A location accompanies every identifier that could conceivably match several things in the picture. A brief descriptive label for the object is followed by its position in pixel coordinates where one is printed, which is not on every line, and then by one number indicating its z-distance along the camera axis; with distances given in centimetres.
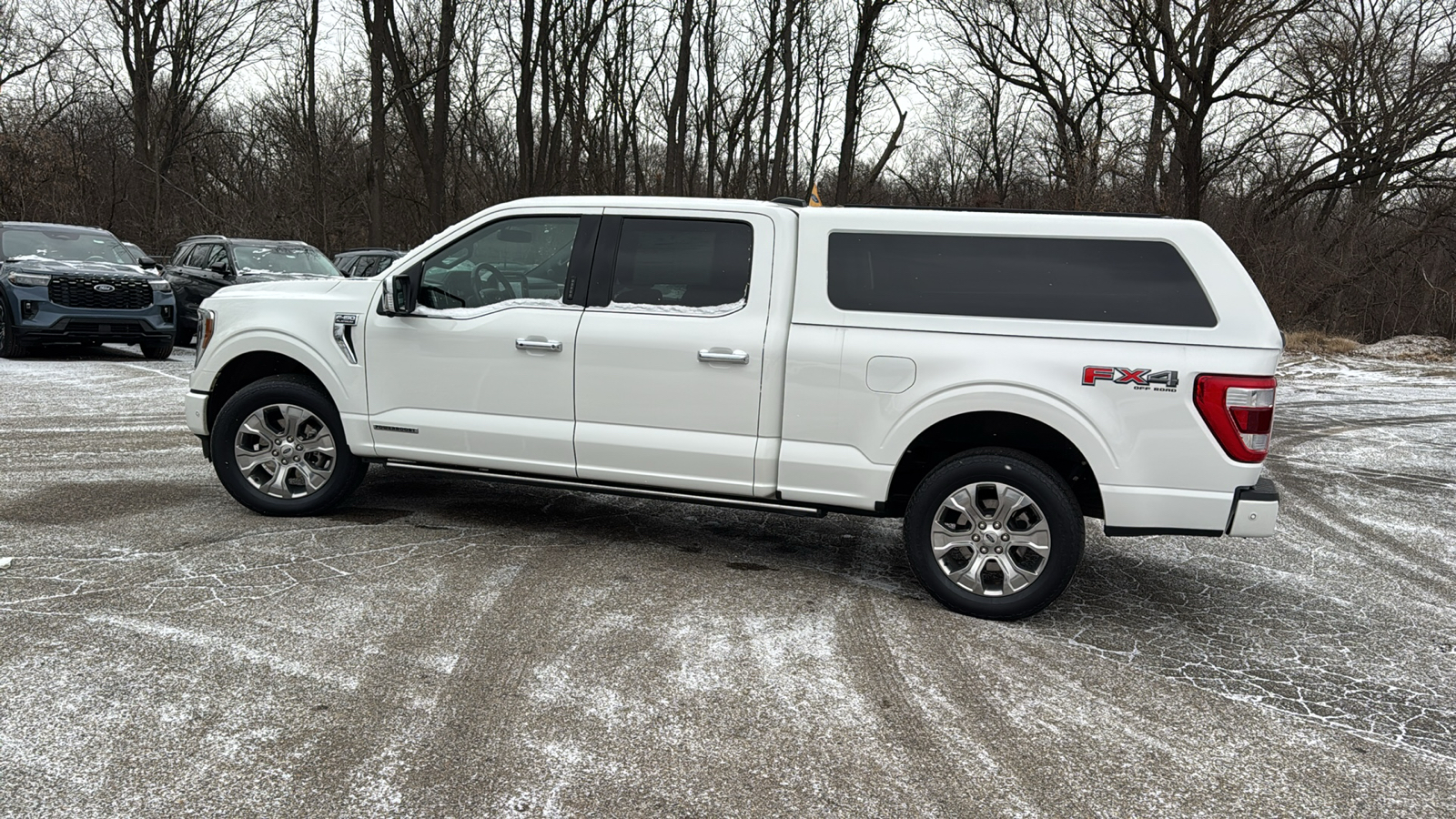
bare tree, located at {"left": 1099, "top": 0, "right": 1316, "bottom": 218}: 2277
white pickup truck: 453
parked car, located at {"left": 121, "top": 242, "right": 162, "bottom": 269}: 1409
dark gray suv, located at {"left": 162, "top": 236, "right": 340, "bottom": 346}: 1498
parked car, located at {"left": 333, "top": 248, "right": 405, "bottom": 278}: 1991
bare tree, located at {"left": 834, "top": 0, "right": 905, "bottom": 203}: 2758
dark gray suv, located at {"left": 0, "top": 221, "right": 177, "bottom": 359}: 1296
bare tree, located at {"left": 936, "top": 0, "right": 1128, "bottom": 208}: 3009
